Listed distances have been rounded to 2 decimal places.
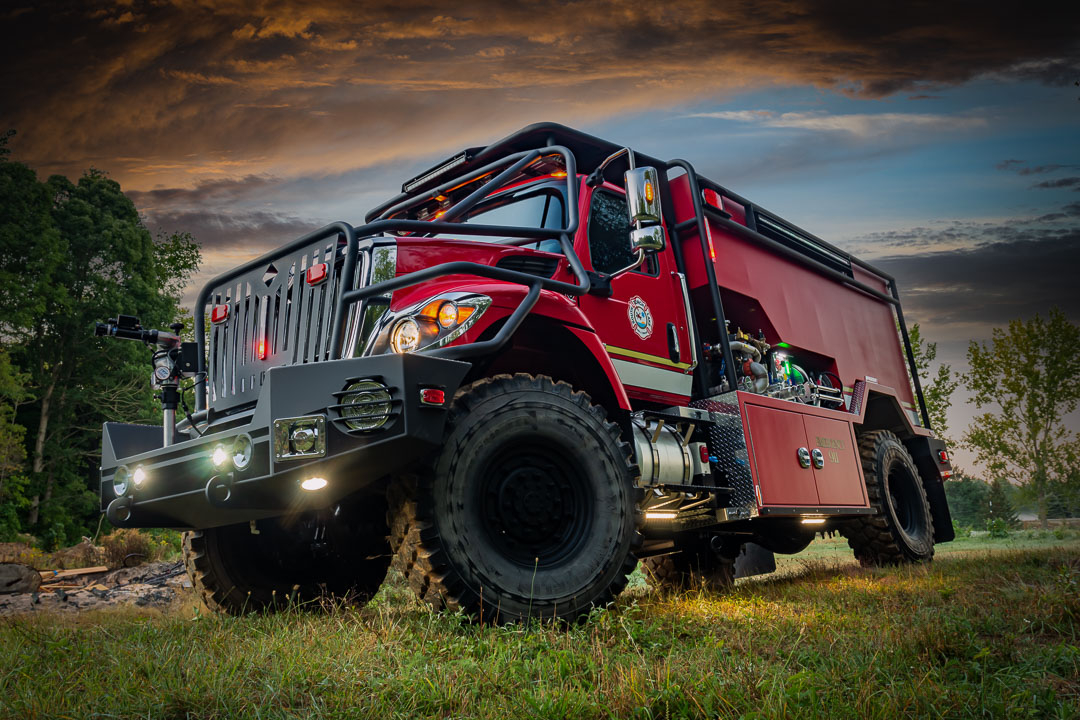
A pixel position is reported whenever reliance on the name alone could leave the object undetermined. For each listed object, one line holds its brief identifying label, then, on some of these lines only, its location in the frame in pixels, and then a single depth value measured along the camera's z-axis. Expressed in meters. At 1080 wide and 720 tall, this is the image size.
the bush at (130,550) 12.05
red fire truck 3.80
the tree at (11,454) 19.81
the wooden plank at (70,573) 10.73
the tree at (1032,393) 22.89
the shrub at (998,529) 19.22
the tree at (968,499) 37.19
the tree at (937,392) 25.52
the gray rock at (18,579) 9.84
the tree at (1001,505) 28.61
